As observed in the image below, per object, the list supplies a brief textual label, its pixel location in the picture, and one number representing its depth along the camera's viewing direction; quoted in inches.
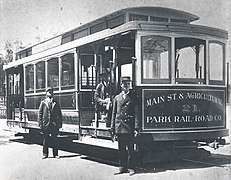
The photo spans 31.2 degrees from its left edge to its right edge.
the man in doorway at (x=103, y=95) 202.1
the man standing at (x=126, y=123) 170.6
